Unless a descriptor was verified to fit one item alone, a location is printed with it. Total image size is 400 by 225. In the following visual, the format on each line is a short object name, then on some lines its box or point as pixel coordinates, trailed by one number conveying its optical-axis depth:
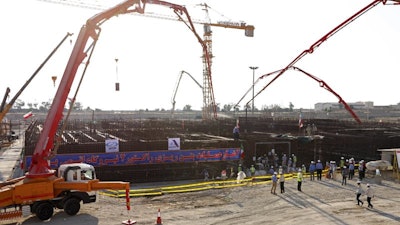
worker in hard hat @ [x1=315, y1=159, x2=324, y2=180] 25.61
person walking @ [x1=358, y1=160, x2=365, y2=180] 25.17
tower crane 65.31
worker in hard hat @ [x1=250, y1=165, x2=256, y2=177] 28.59
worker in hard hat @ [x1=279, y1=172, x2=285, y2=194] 21.72
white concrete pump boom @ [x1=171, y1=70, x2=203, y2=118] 103.57
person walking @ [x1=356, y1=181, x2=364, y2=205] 19.06
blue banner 26.22
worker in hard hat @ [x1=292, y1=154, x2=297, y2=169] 31.70
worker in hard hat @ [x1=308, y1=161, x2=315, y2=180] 25.59
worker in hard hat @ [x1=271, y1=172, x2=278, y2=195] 21.34
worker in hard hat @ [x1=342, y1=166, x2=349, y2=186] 24.23
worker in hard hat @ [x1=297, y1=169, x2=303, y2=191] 22.17
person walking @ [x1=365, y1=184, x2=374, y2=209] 18.61
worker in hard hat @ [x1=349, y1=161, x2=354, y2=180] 25.77
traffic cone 15.95
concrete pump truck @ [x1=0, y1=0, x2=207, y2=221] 15.86
